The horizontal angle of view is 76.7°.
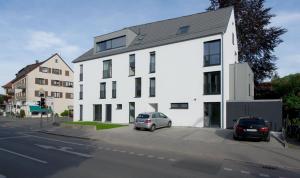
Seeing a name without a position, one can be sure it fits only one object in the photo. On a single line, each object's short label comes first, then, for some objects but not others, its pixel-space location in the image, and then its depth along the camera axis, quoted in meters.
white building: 16.50
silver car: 14.96
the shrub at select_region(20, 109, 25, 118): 34.69
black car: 11.10
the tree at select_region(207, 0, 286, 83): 20.37
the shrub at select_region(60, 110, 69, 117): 37.54
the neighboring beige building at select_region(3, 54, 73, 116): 38.16
